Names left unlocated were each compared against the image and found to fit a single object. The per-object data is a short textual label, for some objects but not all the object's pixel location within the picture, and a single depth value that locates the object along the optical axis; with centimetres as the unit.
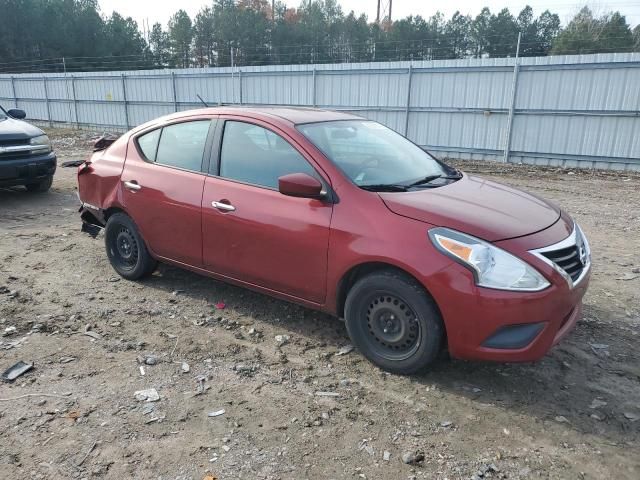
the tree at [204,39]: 4408
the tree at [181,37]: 4297
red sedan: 299
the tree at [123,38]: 4884
